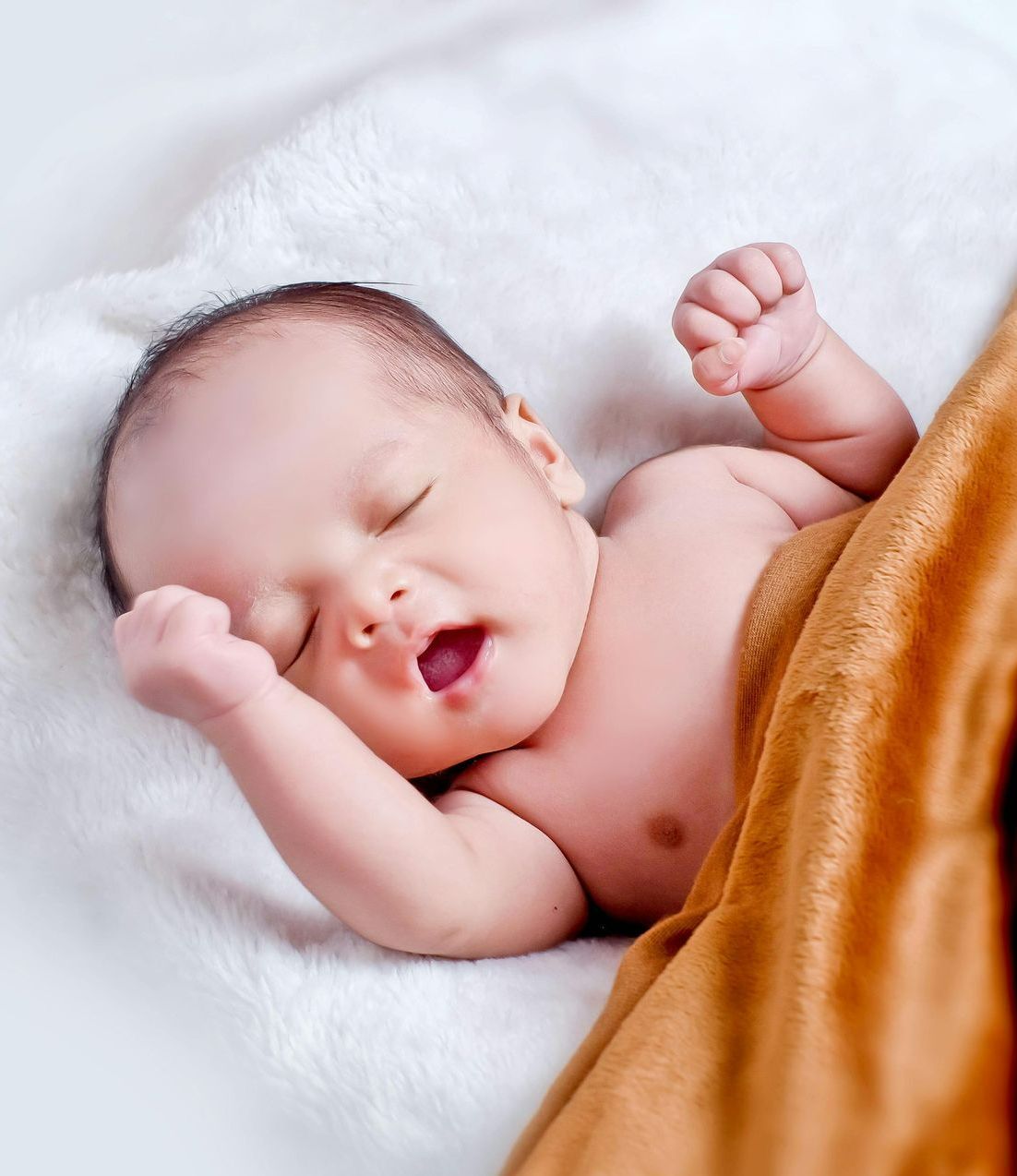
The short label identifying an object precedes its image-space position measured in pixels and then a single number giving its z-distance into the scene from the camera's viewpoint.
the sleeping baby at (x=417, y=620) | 0.68
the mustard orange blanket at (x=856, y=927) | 0.61
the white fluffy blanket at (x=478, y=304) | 0.69
